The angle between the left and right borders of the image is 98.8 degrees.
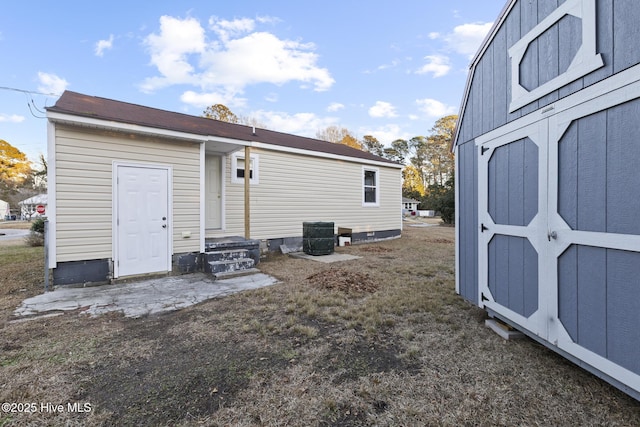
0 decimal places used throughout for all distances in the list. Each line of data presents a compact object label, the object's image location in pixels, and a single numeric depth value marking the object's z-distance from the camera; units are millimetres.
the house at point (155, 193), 4641
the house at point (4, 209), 36338
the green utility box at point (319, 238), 7676
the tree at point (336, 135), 31641
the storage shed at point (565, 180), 1663
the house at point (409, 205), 39100
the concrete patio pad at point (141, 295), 3699
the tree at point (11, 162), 27125
